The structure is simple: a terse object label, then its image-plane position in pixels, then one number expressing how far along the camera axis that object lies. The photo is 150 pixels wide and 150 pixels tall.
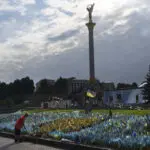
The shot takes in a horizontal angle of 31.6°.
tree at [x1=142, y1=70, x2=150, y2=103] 39.43
